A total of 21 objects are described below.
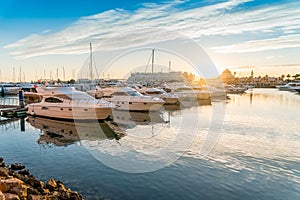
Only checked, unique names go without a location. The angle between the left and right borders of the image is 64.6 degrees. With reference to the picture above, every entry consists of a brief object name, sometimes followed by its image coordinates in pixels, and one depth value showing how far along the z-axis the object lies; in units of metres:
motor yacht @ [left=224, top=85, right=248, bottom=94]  64.69
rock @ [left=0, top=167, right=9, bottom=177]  7.63
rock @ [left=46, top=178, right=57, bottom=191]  7.62
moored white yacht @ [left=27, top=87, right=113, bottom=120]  20.23
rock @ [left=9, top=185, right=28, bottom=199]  6.27
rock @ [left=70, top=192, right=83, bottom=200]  7.06
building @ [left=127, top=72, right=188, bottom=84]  48.12
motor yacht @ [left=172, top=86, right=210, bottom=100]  39.25
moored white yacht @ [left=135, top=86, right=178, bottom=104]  33.59
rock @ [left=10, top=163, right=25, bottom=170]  9.90
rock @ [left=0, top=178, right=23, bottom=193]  6.20
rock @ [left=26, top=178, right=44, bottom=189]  7.68
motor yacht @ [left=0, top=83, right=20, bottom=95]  51.94
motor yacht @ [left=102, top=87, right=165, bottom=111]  26.67
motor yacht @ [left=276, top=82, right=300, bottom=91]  78.05
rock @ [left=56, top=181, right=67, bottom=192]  7.55
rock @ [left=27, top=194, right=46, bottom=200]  6.41
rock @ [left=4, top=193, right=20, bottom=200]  5.88
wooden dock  23.48
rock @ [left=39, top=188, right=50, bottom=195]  7.17
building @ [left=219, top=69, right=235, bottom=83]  130.57
